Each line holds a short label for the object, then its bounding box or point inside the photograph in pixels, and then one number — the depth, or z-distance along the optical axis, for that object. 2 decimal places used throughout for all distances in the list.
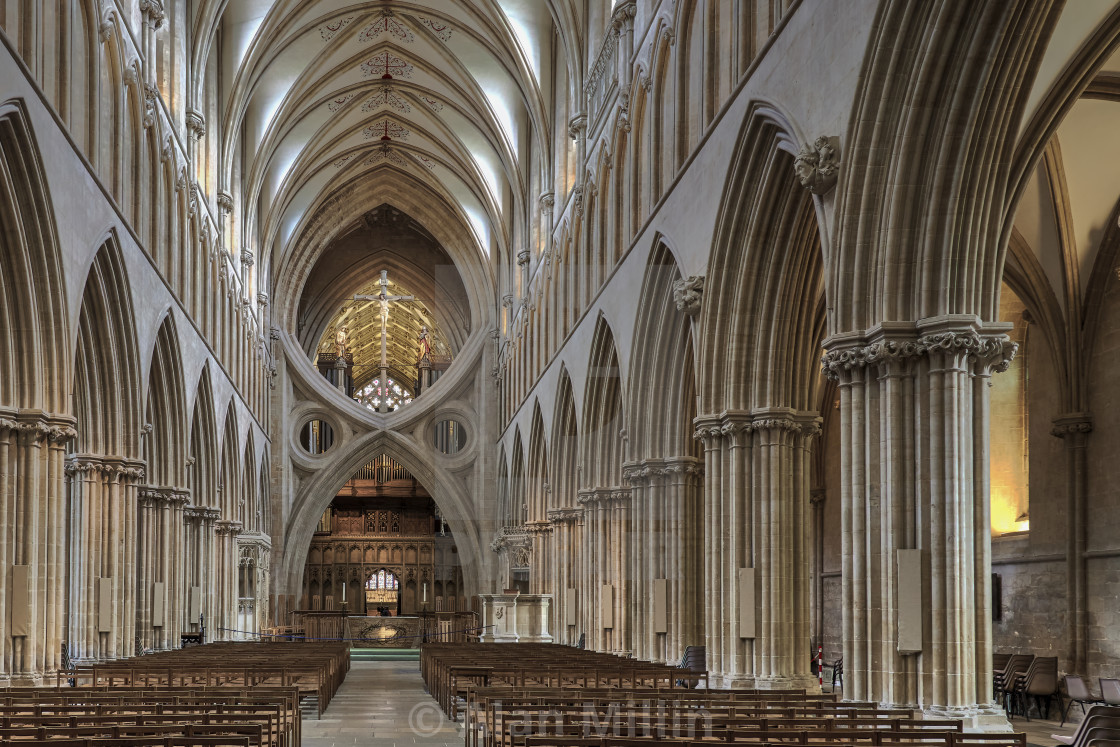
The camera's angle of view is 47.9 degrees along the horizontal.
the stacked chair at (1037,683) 16.72
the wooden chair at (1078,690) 15.78
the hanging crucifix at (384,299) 43.80
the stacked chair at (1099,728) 9.02
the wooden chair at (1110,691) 14.92
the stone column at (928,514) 11.02
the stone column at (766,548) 15.95
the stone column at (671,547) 20.61
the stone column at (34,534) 16.30
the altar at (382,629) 46.28
